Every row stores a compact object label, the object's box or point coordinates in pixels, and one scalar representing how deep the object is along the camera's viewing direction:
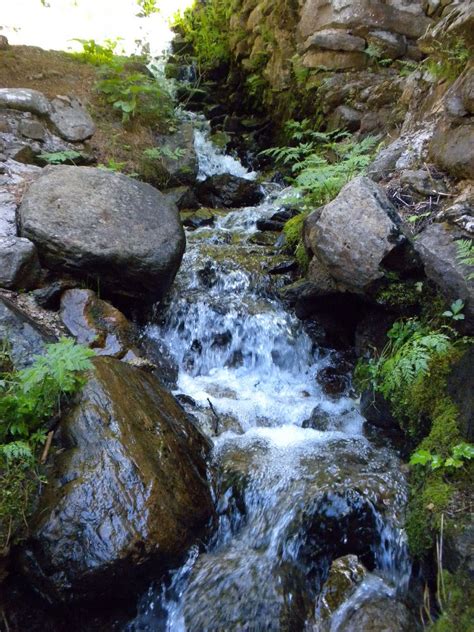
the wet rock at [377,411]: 4.33
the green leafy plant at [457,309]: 3.43
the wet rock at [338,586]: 2.96
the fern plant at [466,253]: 3.31
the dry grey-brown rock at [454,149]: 4.35
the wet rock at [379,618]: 2.68
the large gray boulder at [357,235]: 4.27
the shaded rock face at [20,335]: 4.02
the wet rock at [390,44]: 8.89
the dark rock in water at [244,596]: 2.98
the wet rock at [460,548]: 2.52
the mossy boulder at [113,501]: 2.97
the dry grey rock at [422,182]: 4.66
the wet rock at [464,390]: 3.12
